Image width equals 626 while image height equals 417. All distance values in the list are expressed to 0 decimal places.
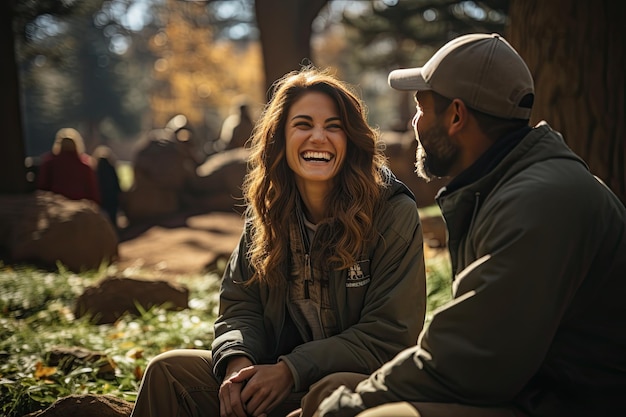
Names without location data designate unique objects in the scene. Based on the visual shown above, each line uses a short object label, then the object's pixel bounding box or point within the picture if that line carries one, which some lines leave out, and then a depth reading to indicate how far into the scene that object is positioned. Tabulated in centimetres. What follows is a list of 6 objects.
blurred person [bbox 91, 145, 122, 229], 1505
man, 210
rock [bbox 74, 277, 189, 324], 627
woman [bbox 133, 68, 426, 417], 308
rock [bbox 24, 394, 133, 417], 349
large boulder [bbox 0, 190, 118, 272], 890
